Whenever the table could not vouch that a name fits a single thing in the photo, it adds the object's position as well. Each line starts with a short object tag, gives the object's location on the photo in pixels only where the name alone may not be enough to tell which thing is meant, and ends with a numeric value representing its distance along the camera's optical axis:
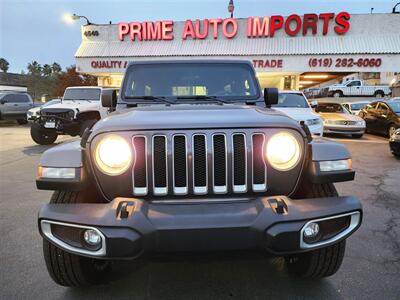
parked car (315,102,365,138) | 12.37
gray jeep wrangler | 1.96
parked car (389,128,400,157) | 8.43
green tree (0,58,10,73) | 88.38
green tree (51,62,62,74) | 97.40
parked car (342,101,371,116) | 18.09
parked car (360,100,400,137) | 11.84
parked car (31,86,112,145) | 9.95
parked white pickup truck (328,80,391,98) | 29.23
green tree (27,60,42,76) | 95.36
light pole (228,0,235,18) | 19.22
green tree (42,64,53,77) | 94.44
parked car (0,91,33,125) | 17.27
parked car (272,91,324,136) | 8.88
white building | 18.16
